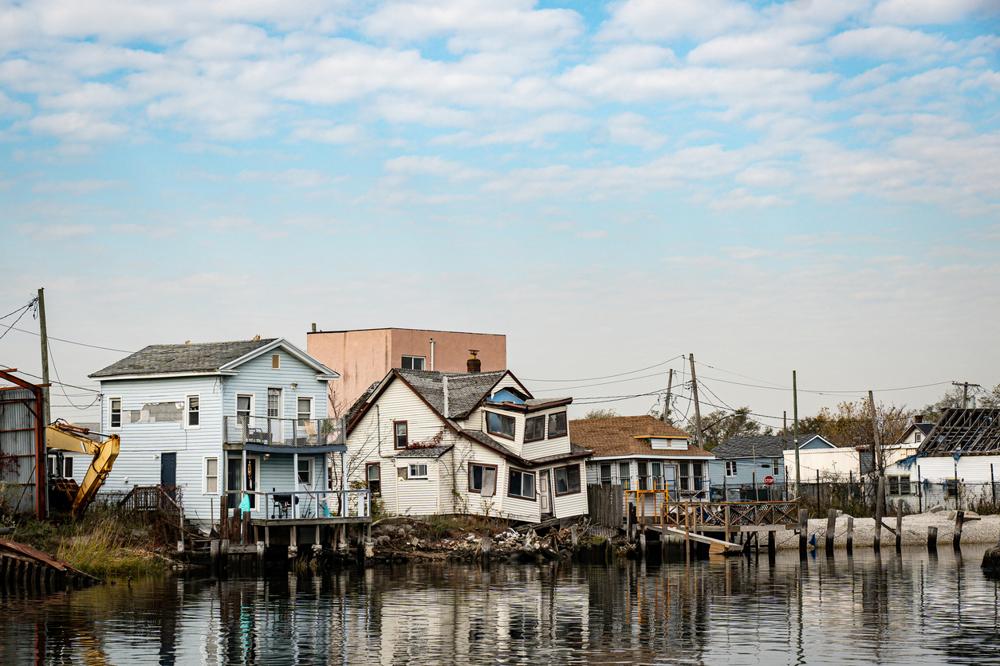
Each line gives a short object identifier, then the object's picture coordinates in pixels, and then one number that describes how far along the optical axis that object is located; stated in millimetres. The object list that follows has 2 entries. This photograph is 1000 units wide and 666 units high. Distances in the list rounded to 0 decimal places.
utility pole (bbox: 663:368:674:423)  99069
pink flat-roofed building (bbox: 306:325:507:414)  98250
